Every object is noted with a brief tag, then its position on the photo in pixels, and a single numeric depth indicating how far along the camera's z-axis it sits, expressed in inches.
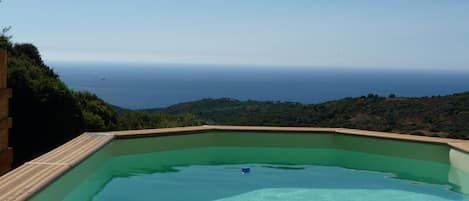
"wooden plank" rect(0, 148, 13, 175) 198.1
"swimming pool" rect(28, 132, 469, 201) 201.5
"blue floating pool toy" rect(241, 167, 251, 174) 241.3
